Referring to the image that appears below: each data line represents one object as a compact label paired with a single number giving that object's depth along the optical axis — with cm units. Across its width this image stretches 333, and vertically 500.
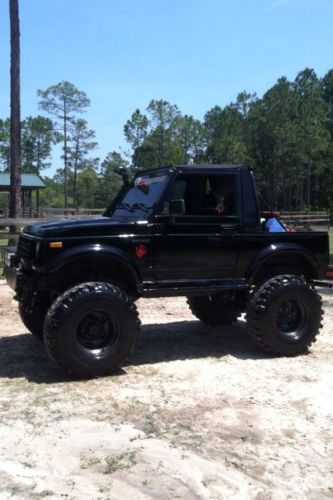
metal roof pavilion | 3684
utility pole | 1559
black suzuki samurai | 548
